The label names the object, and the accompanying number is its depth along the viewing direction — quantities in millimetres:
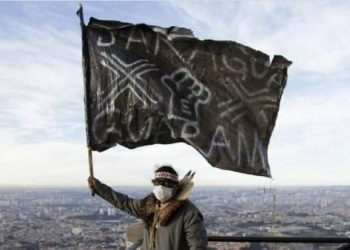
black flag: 5883
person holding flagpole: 4352
